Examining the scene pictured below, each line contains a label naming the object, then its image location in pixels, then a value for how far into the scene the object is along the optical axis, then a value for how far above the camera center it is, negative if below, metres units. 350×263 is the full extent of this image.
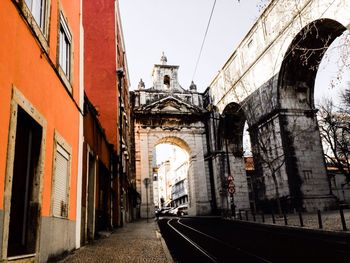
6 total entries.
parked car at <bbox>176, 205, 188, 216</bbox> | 40.84 +0.45
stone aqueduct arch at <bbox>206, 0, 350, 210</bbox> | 16.12 +6.67
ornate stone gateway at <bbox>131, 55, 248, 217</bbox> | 30.53 +8.09
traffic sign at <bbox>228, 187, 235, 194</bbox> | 18.94 +1.25
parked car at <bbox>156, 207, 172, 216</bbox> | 46.66 +0.52
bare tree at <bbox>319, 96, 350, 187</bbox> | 25.12 +6.15
